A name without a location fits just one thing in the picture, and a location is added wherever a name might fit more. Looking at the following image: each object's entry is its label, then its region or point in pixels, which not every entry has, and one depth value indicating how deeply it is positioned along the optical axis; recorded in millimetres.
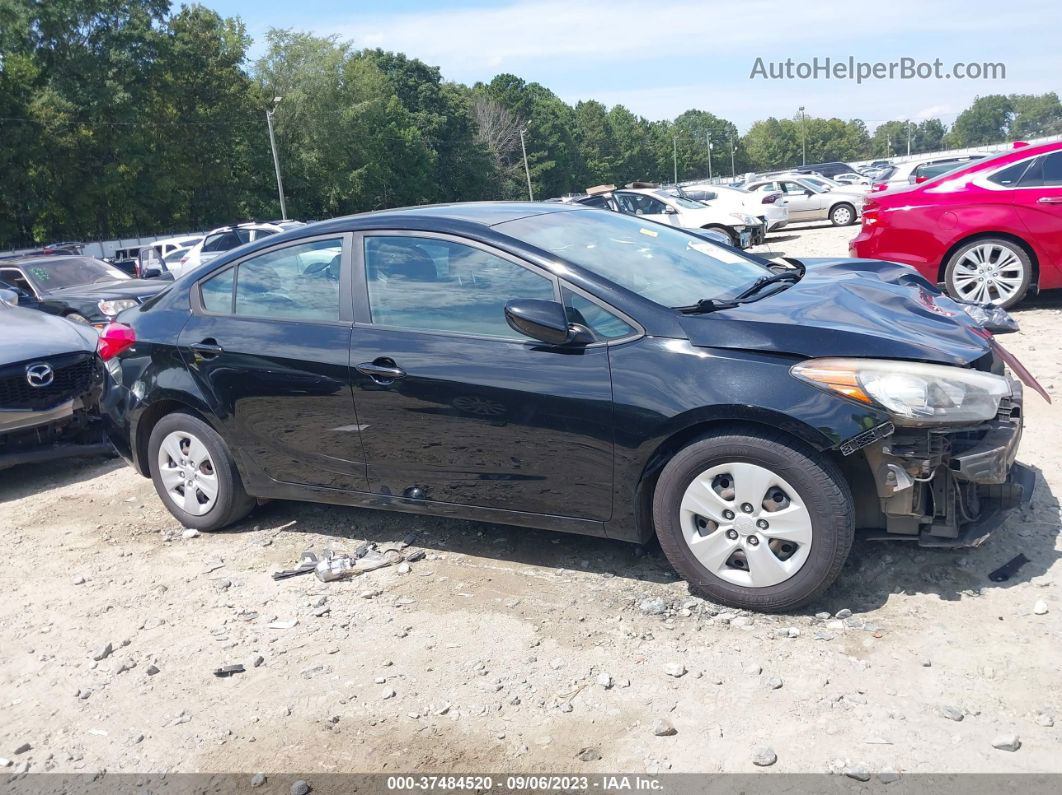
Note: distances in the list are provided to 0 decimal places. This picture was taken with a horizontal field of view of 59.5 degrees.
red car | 8398
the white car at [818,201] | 23953
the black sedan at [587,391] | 3518
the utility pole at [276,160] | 51306
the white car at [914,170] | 23359
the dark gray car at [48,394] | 6395
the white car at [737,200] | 18828
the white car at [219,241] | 23281
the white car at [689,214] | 17266
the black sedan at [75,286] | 12328
